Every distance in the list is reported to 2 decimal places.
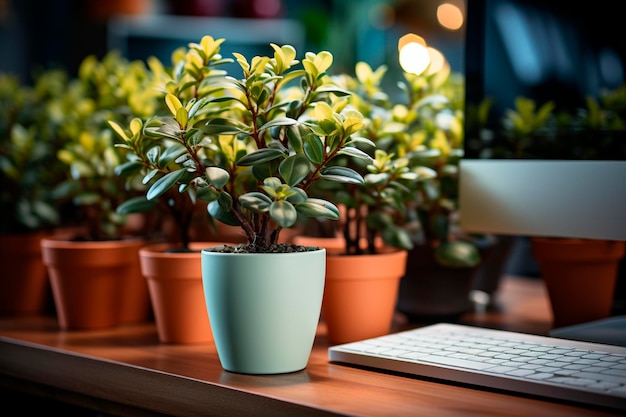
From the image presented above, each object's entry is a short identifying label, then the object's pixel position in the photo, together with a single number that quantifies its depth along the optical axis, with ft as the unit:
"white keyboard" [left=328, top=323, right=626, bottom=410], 2.48
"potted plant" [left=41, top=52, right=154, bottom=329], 3.83
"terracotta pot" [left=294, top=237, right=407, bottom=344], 3.38
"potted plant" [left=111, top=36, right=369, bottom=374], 2.79
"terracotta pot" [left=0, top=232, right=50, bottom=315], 4.40
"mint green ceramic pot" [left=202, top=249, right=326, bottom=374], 2.78
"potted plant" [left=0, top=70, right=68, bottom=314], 4.42
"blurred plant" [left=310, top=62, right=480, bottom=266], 3.52
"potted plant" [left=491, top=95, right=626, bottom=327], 3.34
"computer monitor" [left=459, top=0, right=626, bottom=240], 3.25
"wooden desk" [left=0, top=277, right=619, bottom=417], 2.45
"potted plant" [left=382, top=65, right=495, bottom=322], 3.86
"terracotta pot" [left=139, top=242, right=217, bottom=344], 3.42
